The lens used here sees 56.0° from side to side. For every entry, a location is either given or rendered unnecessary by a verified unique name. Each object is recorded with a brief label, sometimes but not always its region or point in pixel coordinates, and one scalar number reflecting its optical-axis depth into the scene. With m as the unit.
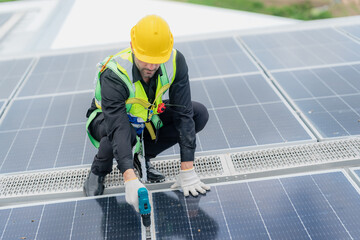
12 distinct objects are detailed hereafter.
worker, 3.12
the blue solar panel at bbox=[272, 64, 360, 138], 4.41
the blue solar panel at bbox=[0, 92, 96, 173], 4.17
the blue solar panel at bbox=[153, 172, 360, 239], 3.07
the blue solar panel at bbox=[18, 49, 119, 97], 5.68
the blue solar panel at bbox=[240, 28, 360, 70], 5.91
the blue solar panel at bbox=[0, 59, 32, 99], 5.71
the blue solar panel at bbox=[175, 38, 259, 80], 5.85
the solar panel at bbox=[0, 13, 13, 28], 9.60
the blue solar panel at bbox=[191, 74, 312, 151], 4.27
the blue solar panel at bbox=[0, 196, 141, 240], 3.18
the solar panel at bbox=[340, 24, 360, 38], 6.84
